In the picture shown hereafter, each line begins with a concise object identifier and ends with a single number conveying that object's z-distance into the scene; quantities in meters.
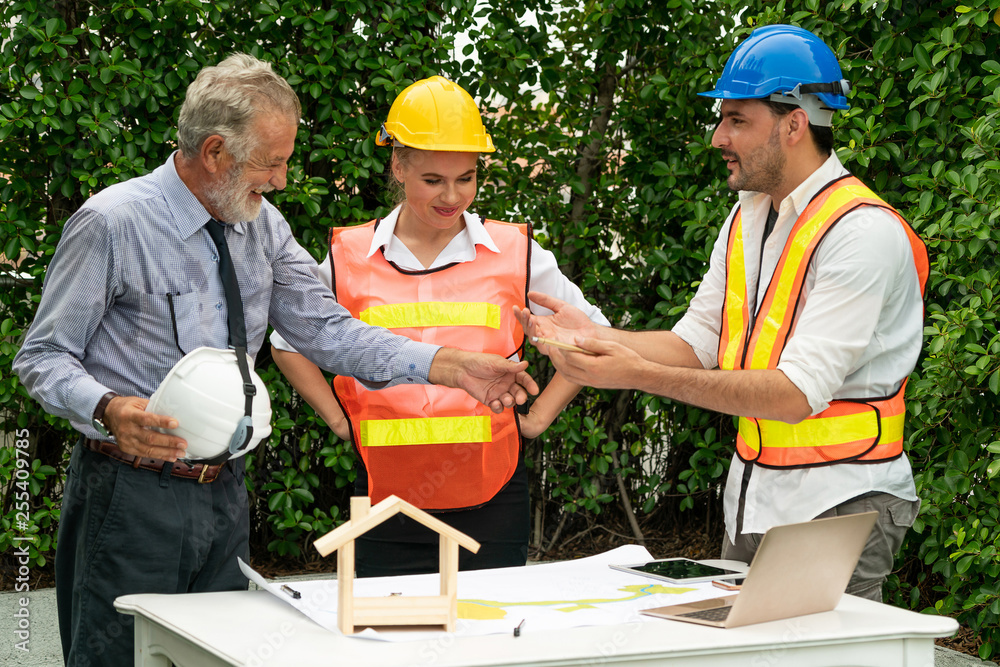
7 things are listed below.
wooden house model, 3.51
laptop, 3.51
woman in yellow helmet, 4.23
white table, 3.41
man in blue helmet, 3.83
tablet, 3.81
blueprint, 3.56
